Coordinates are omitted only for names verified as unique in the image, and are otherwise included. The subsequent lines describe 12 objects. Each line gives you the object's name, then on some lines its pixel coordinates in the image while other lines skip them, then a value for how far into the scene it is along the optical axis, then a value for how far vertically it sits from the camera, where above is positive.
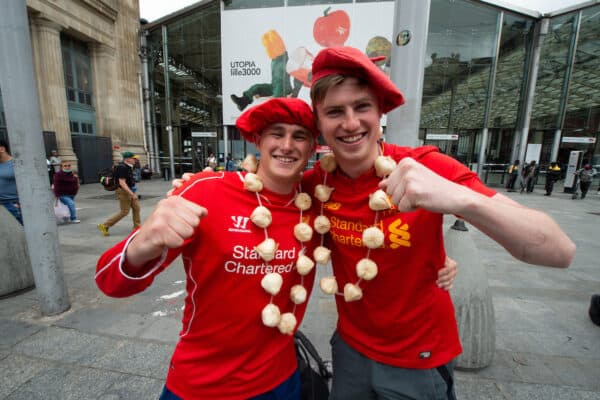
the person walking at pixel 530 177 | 14.54 -1.13
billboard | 15.06 +5.83
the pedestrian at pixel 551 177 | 13.85 -1.05
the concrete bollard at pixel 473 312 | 2.43 -1.35
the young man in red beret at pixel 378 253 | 1.34 -0.49
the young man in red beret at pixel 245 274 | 1.34 -0.59
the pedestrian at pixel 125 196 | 6.45 -1.13
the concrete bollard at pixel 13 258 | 3.60 -1.47
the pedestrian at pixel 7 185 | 4.17 -0.62
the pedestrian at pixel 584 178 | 13.46 -1.03
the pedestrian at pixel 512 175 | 15.41 -1.12
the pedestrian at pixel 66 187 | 6.88 -1.02
